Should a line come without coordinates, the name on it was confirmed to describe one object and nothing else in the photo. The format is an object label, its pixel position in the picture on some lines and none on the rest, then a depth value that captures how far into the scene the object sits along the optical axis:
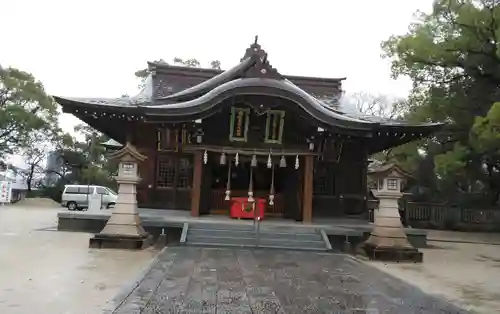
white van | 31.72
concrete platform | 14.12
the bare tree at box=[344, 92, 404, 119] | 40.63
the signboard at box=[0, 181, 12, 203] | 36.41
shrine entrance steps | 13.13
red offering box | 16.69
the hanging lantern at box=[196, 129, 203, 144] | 16.47
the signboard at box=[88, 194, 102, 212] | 21.87
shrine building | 15.72
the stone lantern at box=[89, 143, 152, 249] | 12.05
